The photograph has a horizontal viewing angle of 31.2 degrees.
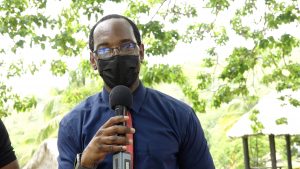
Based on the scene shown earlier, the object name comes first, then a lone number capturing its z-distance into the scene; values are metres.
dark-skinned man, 2.09
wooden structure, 14.59
